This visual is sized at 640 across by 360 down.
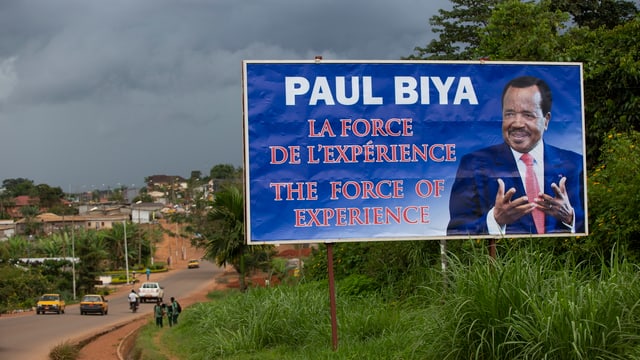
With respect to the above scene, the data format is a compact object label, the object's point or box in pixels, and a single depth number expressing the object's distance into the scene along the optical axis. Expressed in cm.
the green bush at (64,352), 2530
